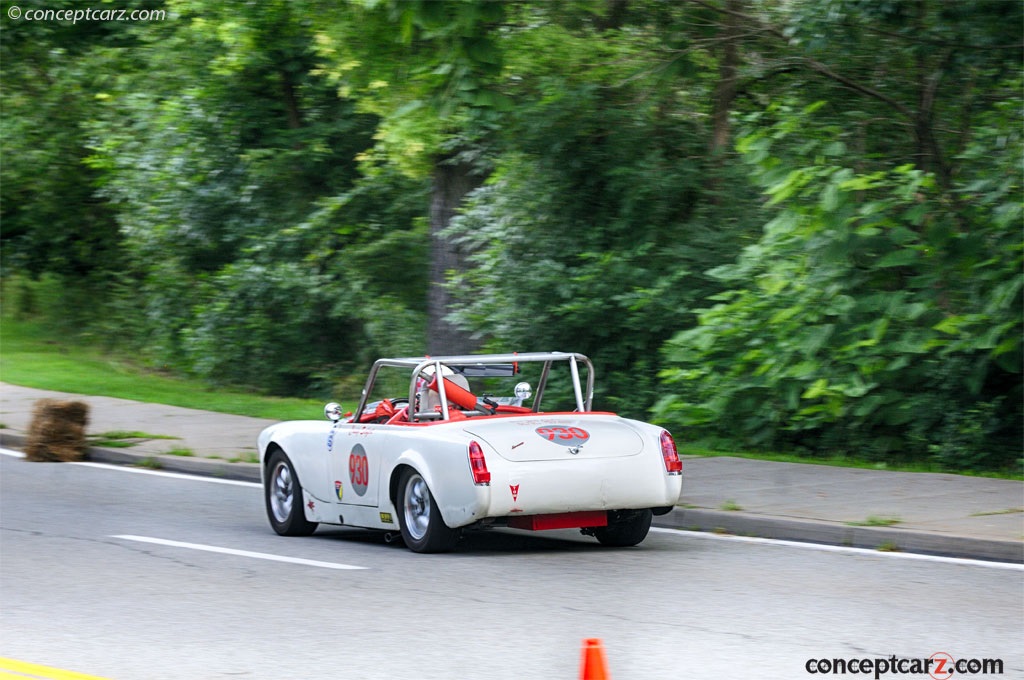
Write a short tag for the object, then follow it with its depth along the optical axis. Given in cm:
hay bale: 3234
